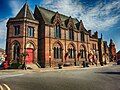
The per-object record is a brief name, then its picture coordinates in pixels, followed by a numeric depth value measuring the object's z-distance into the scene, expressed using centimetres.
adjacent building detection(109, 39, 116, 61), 5158
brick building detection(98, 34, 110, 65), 3442
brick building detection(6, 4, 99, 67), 1996
